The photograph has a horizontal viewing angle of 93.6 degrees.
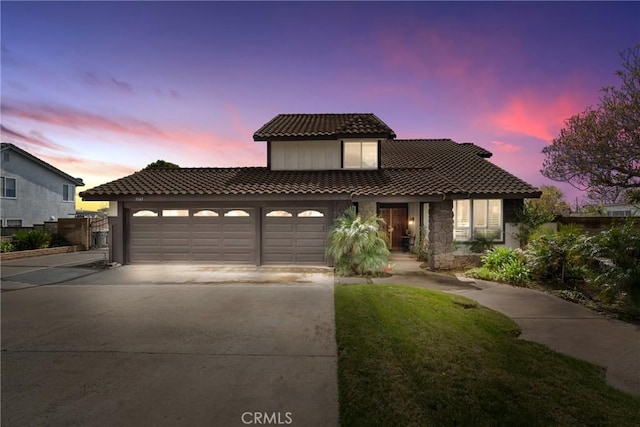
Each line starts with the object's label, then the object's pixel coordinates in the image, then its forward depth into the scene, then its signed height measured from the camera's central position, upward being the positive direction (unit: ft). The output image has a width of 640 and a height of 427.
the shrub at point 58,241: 55.77 -3.77
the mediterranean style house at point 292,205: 38.09 +2.02
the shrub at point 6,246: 47.93 -4.08
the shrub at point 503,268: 30.07 -5.17
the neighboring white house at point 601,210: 48.60 +1.86
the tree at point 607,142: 37.32 +10.63
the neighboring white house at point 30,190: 69.82 +8.01
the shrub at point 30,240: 50.39 -3.27
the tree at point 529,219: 38.22 +0.05
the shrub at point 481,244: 38.70 -3.16
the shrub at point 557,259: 29.14 -3.89
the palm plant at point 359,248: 33.24 -3.14
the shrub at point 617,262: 20.34 -3.16
